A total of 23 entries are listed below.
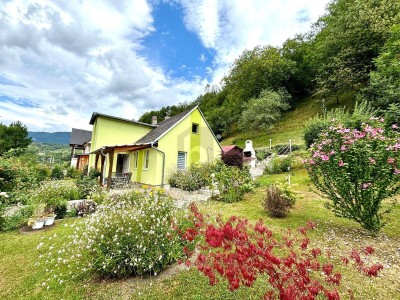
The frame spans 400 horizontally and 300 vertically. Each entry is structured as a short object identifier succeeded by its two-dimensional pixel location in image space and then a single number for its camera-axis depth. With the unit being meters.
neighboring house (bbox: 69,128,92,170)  34.72
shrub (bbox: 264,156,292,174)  16.78
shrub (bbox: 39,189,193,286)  3.95
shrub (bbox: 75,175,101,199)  11.43
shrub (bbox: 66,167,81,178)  24.34
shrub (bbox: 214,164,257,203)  10.61
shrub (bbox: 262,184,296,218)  7.54
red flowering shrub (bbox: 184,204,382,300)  2.25
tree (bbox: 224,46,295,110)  37.69
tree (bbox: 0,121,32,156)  30.45
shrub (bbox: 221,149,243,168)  16.45
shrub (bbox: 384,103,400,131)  12.43
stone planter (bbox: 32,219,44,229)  7.11
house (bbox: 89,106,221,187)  15.58
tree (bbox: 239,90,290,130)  30.88
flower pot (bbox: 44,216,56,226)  7.35
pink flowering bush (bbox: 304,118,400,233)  5.15
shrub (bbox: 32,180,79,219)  8.25
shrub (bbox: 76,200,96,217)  8.23
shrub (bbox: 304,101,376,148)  13.32
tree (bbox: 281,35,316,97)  40.16
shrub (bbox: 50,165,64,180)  22.11
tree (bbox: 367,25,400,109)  16.50
